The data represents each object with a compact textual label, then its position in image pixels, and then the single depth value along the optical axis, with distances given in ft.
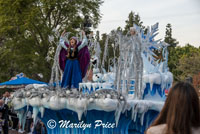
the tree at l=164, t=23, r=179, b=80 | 153.96
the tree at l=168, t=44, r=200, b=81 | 143.36
